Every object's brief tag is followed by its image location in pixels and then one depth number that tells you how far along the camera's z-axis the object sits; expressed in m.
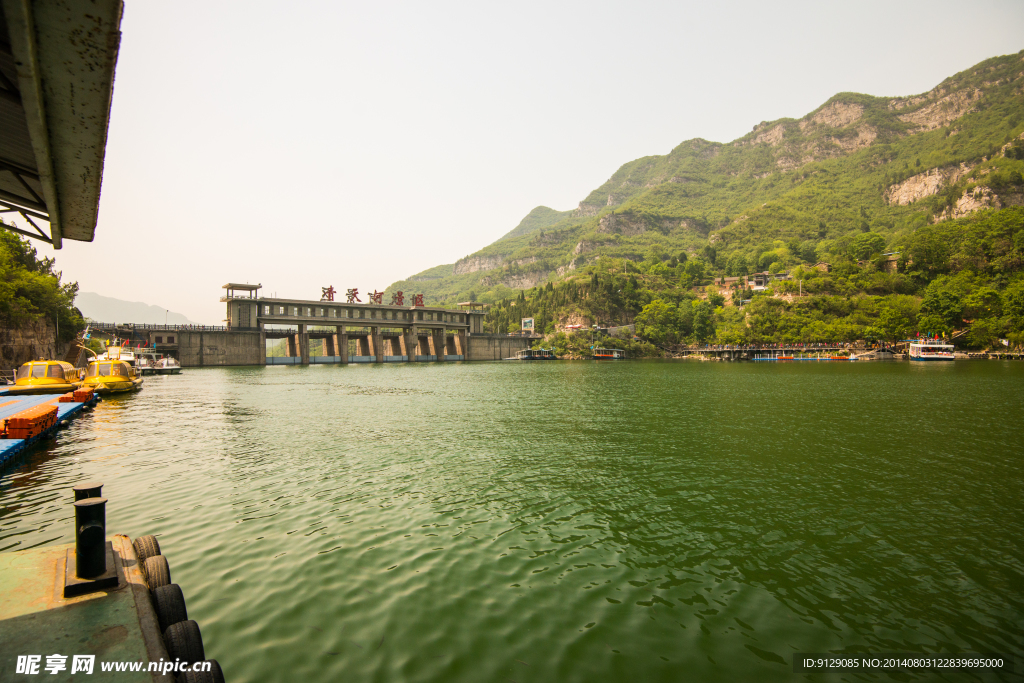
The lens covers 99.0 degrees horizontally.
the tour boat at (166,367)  75.50
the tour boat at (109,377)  37.35
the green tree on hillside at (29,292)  46.75
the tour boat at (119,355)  49.13
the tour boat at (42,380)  29.33
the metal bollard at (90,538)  5.29
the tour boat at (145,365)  71.98
